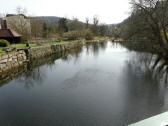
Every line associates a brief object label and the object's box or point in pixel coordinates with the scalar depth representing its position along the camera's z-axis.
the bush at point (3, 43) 16.11
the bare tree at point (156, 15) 14.76
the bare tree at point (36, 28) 30.16
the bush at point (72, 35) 33.29
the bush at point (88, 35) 37.40
